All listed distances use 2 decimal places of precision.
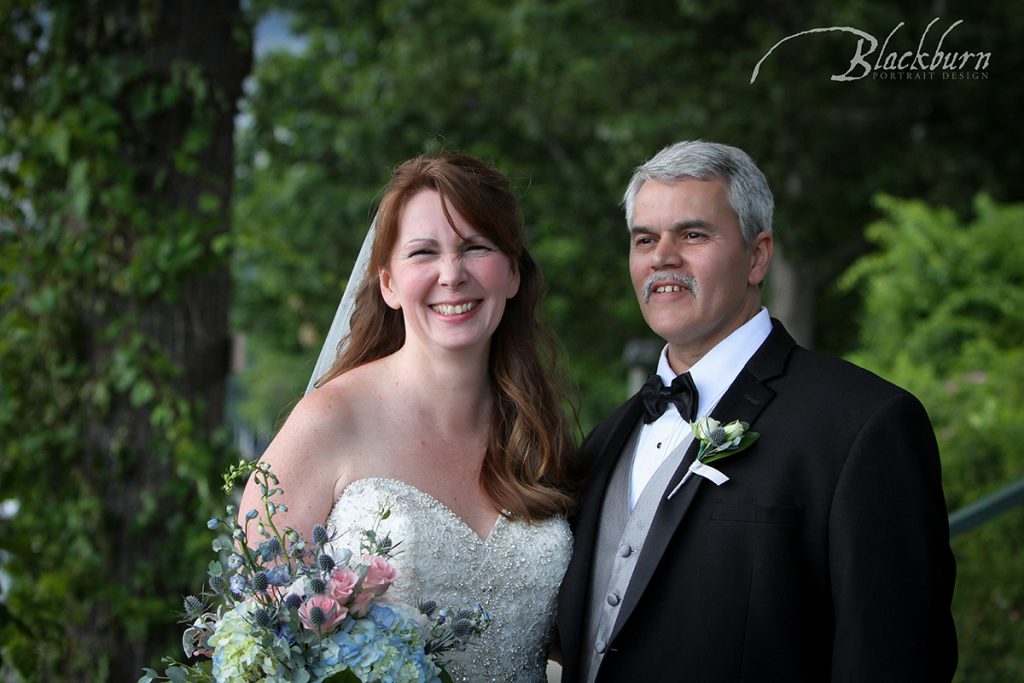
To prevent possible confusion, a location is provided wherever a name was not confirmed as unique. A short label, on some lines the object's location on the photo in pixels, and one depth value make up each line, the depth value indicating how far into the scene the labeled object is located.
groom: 2.52
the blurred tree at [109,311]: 4.30
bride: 2.94
